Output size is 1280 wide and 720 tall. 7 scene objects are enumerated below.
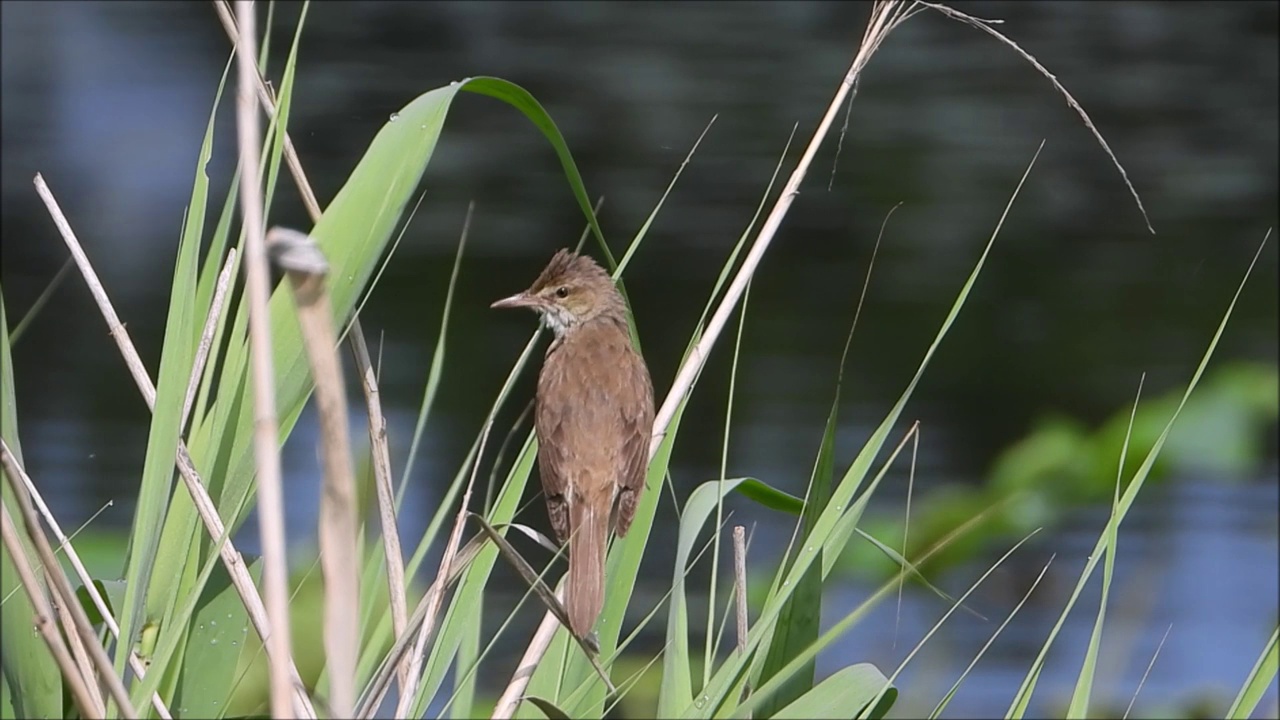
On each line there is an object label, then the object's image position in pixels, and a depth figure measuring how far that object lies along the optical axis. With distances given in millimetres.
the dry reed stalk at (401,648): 8159
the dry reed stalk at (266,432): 6269
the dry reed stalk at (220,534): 8167
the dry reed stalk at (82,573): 8168
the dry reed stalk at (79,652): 8133
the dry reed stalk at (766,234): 8250
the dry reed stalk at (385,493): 8208
